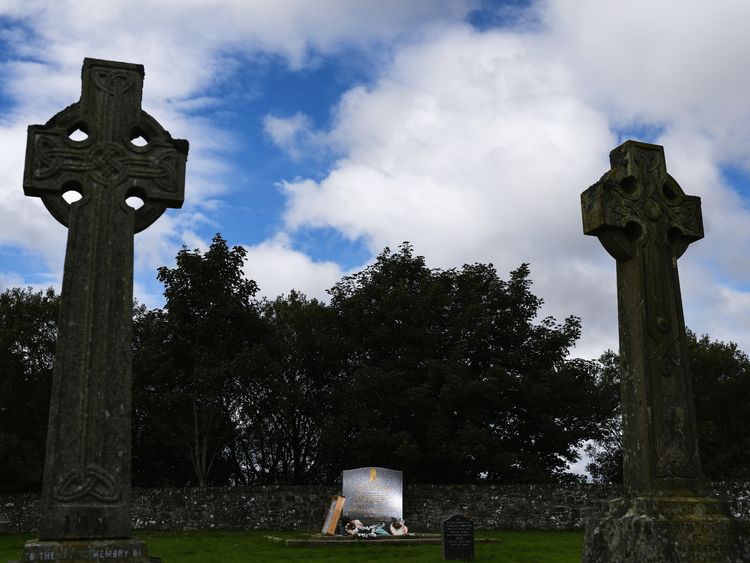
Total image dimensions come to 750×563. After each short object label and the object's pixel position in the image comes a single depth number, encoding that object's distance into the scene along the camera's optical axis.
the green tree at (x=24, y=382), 27.77
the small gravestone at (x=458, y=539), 14.27
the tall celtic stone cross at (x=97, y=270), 5.69
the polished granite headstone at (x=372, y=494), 21.33
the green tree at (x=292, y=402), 32.66
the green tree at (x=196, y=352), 29.22
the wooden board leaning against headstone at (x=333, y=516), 20.23
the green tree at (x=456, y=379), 28.40
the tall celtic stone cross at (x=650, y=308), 6.97
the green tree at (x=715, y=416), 34.94
